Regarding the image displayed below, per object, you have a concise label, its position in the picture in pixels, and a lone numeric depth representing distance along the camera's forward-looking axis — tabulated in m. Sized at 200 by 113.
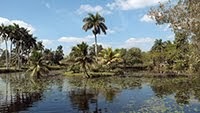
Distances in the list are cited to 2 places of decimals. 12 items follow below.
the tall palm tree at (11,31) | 54.11
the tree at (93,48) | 73.89
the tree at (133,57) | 57.40
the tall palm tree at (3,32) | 53.10
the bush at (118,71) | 39.65
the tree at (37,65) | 34.82
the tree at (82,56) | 33.37
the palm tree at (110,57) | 41.89
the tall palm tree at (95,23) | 46.14
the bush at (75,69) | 39.76
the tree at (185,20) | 7.20
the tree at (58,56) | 66.56
